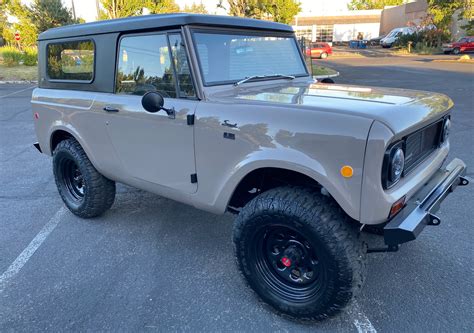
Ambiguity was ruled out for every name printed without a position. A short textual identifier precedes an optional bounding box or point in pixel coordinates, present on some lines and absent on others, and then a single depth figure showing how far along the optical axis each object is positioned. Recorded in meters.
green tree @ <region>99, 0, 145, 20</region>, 21.02
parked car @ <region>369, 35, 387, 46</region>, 52.83
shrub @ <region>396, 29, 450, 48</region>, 37.03
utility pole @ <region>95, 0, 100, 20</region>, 20.38
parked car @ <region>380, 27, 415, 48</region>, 42.66
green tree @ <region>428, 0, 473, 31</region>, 31.47
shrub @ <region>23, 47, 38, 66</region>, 24.88
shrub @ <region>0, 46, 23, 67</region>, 24.47
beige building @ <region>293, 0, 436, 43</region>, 61.03
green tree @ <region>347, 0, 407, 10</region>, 83.88
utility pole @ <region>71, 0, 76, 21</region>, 27.44
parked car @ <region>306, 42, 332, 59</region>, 35.03
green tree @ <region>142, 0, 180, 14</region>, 24.47
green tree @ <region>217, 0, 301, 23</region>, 21.56
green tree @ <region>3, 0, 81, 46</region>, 26.23
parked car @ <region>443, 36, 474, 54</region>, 31.89
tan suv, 2.16
